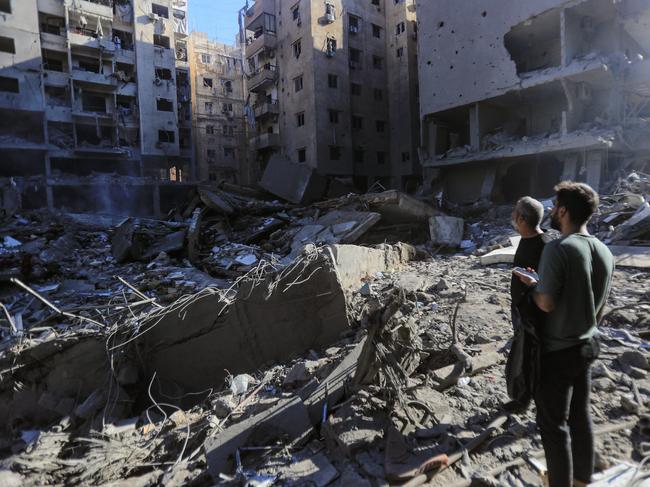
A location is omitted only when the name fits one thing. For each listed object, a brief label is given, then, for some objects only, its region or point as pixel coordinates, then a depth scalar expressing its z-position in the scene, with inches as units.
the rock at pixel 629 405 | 101.3
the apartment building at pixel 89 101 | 941.8
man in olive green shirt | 72.2
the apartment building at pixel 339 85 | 990.4
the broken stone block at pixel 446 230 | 428.1
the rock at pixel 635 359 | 121.7
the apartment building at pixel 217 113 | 1488.7
